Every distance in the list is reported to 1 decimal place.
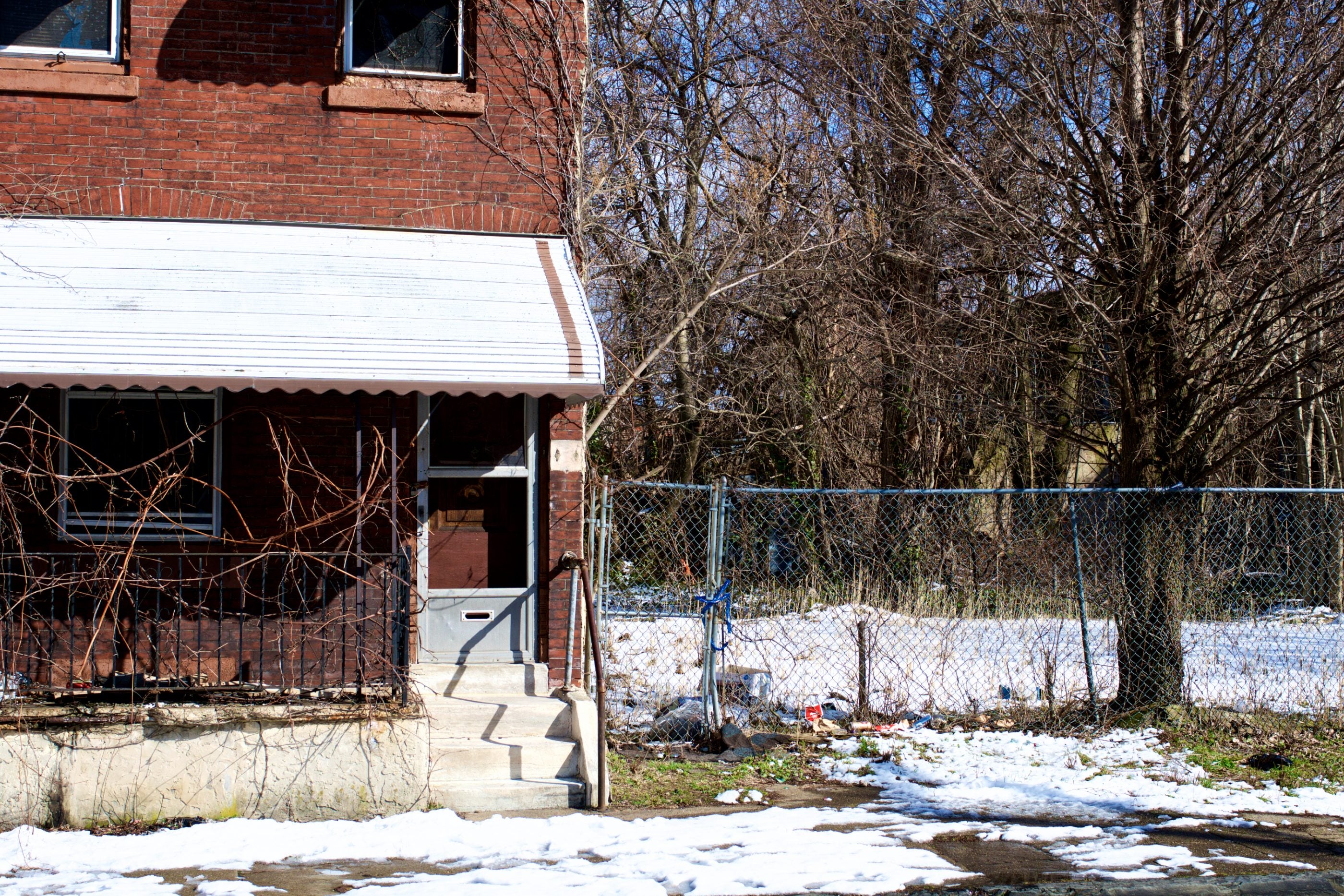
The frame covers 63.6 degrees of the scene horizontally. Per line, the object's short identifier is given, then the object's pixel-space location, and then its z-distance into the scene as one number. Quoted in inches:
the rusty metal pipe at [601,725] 246.1
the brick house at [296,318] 260.1
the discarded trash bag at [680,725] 302.5
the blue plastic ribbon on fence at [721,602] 297.9
